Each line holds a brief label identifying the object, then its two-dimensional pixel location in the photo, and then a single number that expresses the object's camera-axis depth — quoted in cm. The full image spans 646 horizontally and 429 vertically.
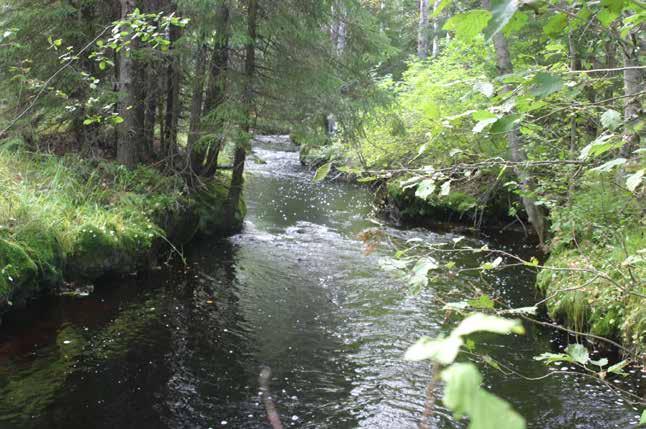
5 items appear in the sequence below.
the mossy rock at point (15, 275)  546
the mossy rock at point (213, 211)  1007
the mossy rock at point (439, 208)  1150
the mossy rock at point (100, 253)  675
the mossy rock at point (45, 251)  609
